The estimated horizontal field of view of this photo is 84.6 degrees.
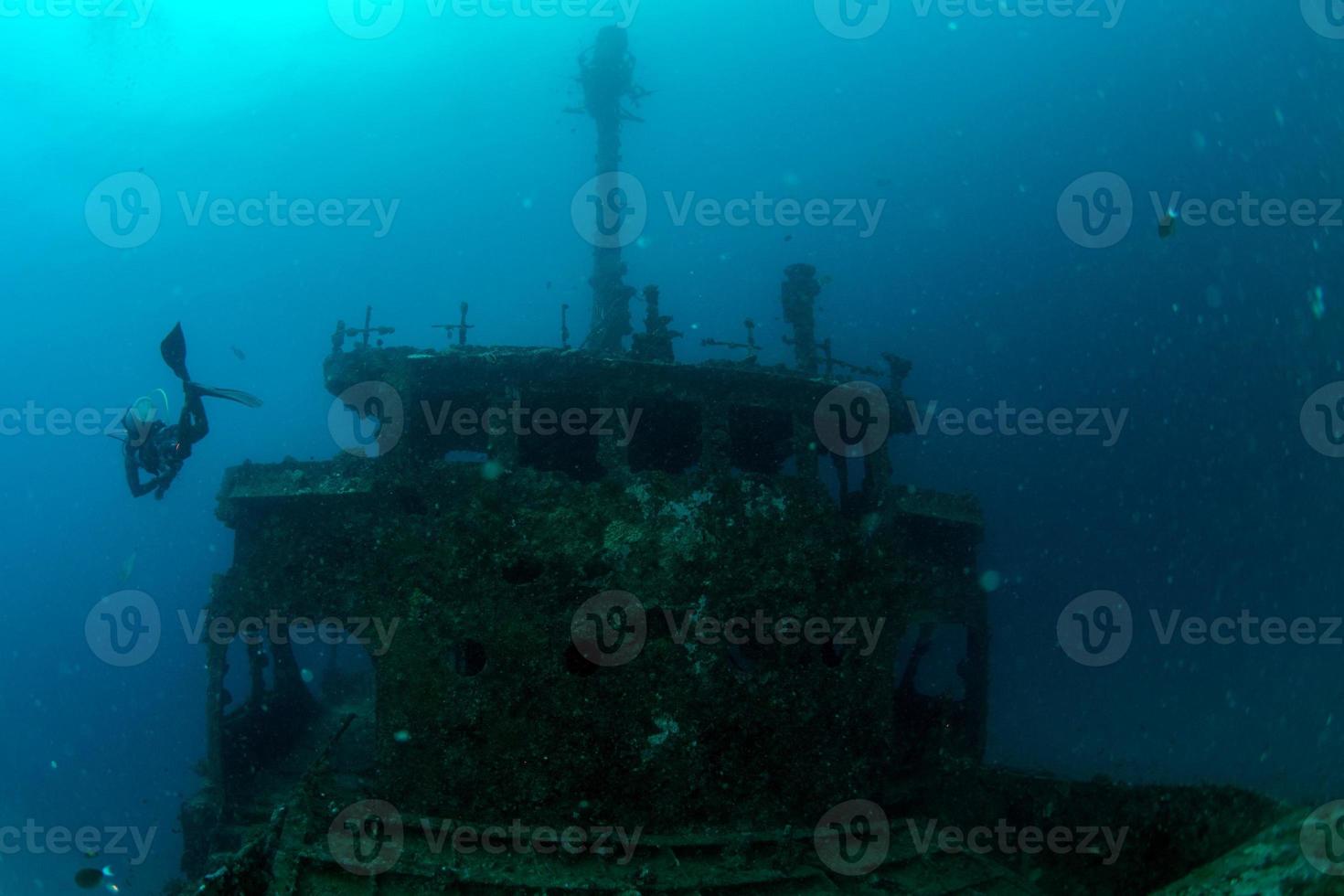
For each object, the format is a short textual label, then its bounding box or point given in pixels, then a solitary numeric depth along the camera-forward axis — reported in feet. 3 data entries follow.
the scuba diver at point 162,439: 34.50
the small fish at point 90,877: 30.42
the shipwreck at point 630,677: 20.71
